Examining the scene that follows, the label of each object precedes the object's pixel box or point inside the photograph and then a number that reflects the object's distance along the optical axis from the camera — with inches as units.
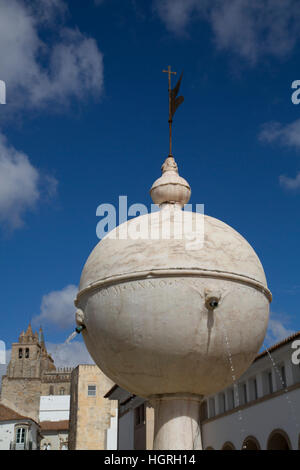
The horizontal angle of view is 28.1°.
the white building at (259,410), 892.0
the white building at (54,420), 2906.0
